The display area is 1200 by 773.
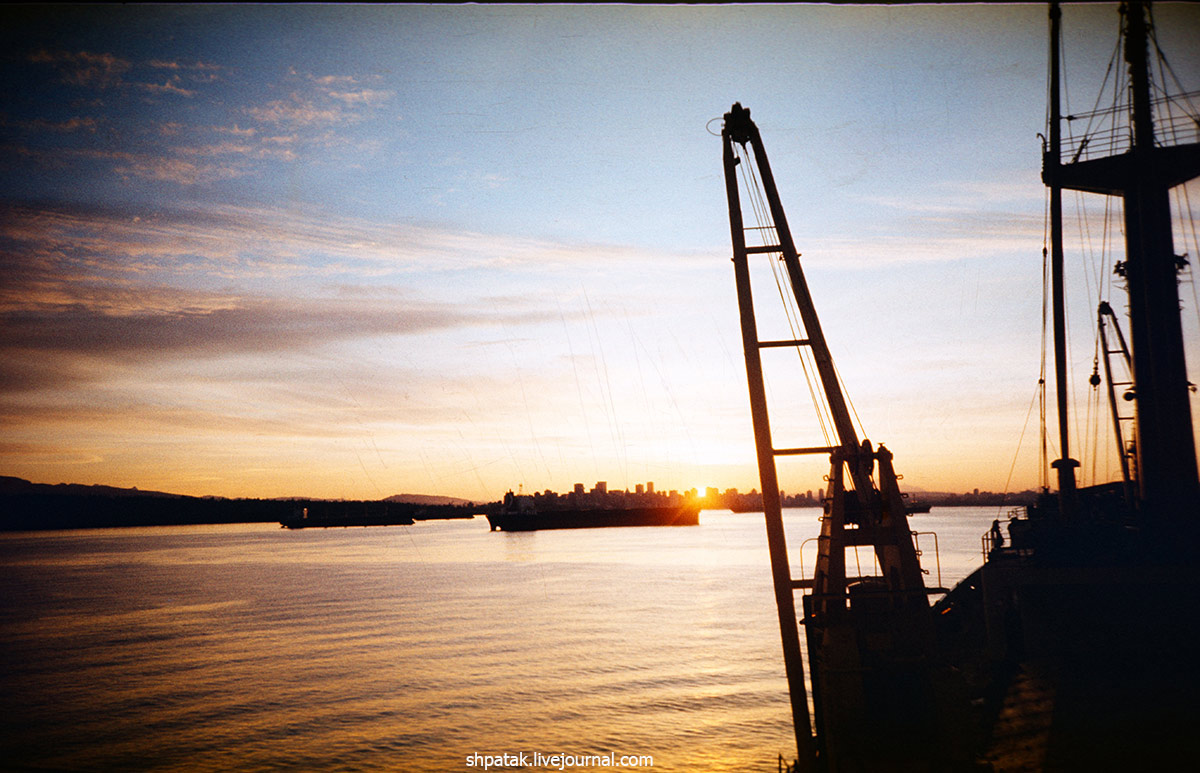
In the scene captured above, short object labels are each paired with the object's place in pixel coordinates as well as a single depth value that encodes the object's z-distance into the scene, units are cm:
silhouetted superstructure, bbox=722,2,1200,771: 1545
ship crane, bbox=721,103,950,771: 1535
